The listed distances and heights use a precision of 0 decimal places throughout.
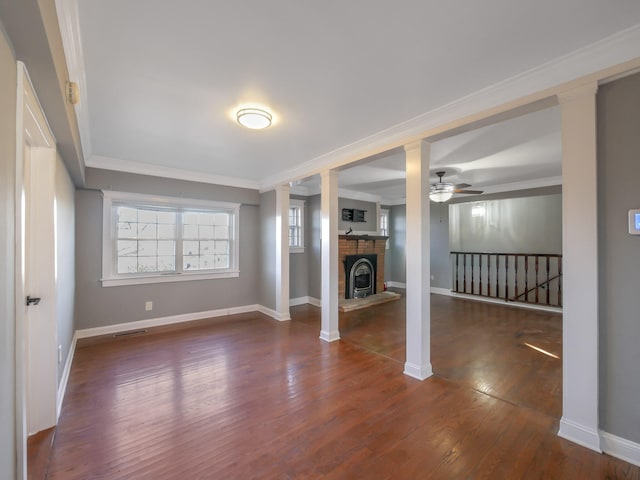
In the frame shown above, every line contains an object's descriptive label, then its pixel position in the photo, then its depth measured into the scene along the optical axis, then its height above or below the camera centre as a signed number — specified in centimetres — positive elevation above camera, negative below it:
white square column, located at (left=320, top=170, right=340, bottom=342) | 389 -18
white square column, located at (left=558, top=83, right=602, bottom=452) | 181 -18
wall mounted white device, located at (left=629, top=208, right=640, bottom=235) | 169 +9
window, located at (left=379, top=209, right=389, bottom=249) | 823 +50
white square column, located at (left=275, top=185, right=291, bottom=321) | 494 -13
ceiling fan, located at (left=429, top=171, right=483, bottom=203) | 461 +78
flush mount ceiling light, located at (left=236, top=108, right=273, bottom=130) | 253 +111
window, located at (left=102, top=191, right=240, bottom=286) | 419 +4
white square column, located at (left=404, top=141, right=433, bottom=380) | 280 -21
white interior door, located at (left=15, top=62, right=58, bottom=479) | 205 -28
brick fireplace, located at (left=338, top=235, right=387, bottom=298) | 635 -23
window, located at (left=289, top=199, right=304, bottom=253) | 625 +33
